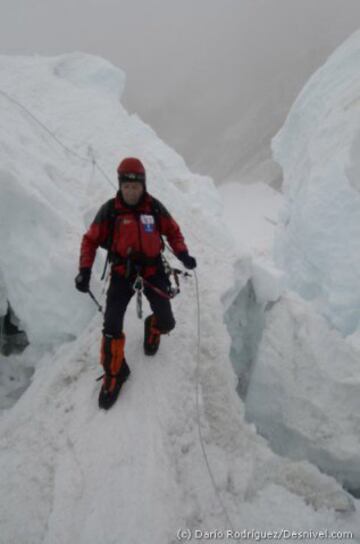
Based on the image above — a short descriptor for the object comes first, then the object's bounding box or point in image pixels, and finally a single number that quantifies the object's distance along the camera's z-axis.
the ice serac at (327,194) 5.50
